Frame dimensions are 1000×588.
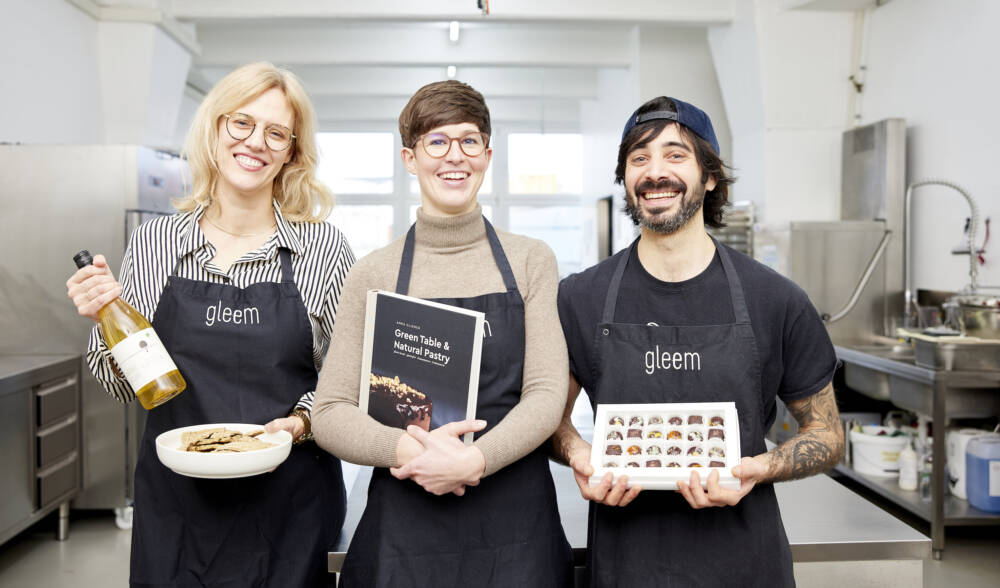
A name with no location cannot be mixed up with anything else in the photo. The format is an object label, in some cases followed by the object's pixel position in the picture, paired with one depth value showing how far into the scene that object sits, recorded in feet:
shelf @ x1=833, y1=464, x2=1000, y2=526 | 11.56
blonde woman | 5.22
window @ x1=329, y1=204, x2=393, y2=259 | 39.55
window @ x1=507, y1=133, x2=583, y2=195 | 39.42
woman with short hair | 4.62
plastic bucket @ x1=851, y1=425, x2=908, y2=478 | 13.41
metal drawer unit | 11.39
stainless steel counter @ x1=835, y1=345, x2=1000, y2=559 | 11.47
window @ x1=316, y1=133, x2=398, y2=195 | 38.99
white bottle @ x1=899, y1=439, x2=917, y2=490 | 12.76
